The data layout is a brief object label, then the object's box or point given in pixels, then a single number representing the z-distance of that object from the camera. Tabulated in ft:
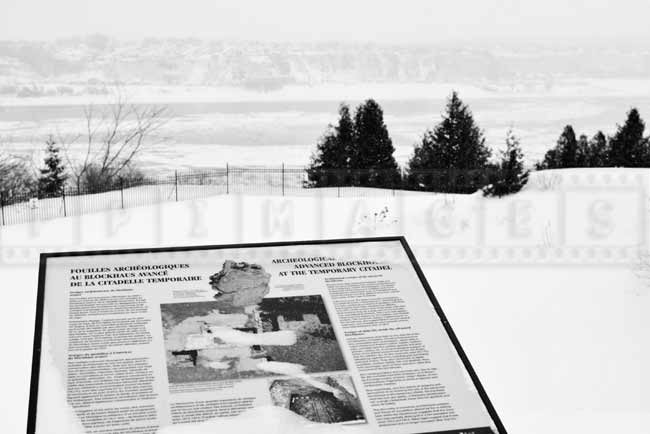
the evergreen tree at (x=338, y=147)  100.27
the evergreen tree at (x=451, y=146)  103.71
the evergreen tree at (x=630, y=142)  112.06
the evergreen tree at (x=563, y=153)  114.83
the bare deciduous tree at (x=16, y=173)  89.96
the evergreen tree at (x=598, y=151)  116.16
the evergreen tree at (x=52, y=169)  92.65
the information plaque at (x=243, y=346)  14.10
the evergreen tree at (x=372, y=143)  100.07
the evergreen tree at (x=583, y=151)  119.34
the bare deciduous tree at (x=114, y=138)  93.61
